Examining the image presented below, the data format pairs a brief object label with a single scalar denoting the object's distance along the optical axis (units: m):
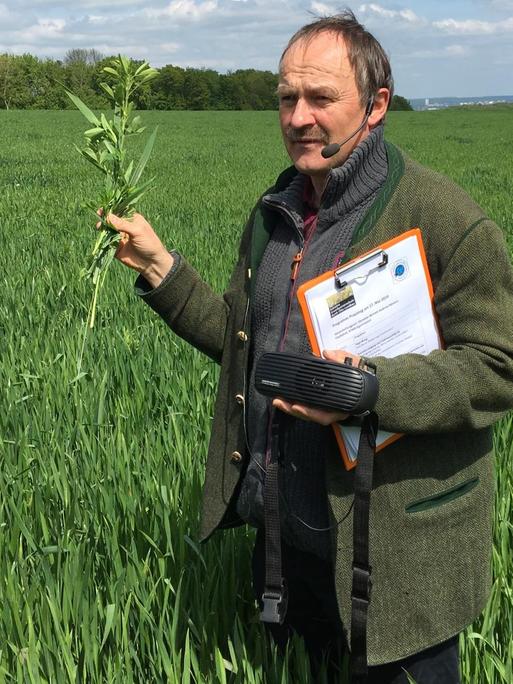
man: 1.36
